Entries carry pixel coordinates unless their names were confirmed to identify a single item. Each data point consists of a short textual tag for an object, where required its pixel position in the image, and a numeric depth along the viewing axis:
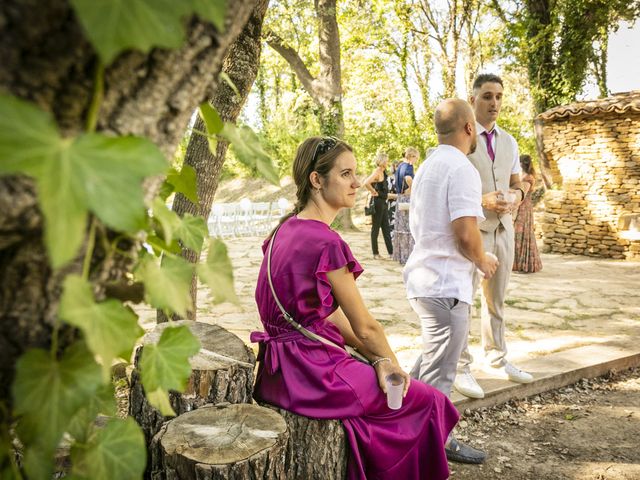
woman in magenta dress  2.11
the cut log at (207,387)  2.27
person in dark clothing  9.08
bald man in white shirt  2.70
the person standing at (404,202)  8.90
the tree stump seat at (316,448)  2.09
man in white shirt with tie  3.49
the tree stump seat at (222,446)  1.66
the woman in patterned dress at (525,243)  8.32
